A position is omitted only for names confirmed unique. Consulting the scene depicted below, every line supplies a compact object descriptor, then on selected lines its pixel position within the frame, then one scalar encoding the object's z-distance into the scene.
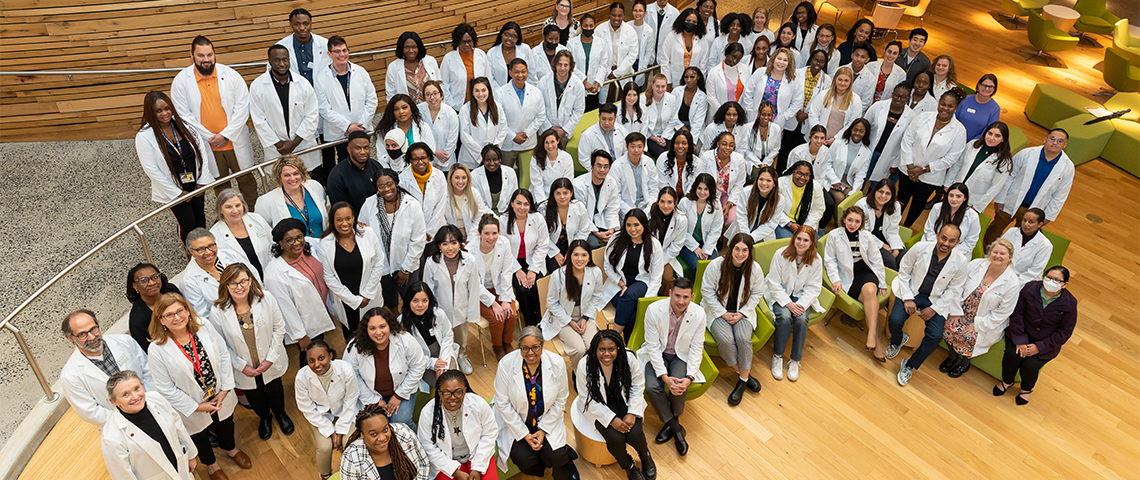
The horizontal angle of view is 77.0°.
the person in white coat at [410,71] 6.00
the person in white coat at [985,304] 5.10
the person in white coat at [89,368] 3.64
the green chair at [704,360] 4.75
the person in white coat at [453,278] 4.72
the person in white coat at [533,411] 4.28
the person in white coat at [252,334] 4.11
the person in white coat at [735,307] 5.07
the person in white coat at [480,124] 5.84
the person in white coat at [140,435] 3.55
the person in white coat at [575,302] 4.97
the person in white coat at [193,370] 3.85
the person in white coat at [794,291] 5.25
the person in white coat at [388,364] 4.22
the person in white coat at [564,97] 6.56
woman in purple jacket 4.95
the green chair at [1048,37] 10.49
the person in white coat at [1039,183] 5.97
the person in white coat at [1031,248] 5.44
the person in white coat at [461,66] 6.29
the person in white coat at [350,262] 4.60
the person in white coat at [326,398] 4.09
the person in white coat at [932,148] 6.32
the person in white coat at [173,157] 4.62
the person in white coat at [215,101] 5.07
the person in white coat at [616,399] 4.33
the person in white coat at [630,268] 5.26
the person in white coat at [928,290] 5.30
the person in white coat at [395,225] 4.95
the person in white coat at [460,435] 4.08
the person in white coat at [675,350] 4.70
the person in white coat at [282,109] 5.32
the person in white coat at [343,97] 5.66
